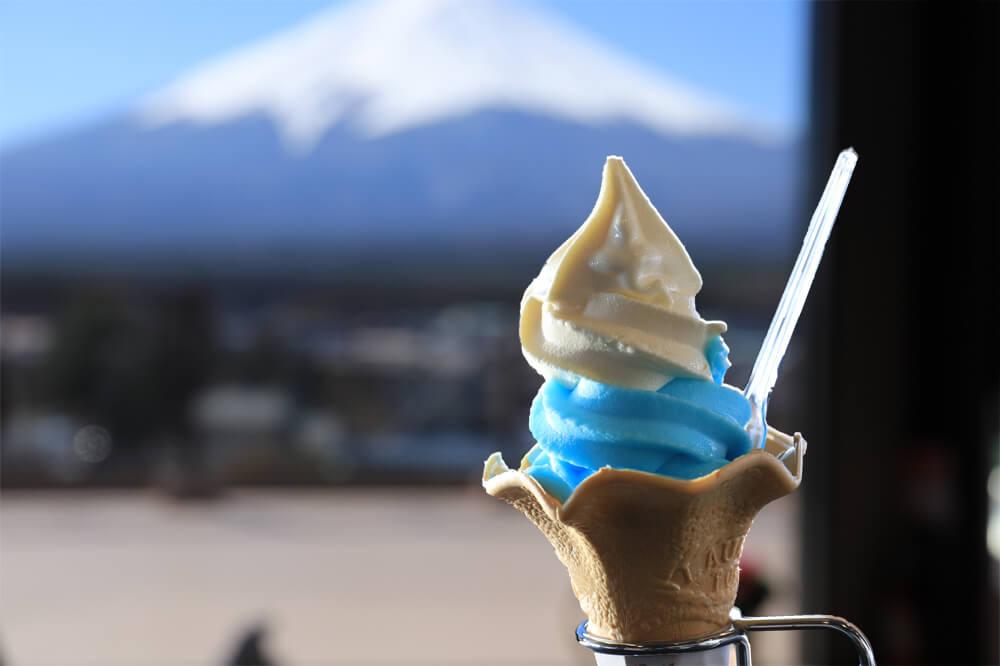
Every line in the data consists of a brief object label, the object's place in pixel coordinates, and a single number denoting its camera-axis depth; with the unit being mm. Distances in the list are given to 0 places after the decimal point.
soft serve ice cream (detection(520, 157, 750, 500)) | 567
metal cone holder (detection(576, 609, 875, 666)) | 566
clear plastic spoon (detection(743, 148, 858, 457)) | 582
